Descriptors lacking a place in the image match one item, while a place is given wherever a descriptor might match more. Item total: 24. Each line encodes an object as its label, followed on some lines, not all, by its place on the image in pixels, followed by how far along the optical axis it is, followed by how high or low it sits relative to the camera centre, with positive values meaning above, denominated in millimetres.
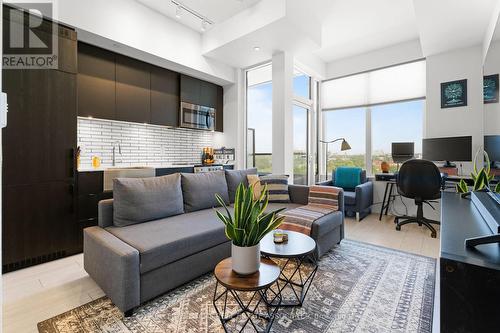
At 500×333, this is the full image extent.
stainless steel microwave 4414 +925
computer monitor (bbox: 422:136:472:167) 3561 +245
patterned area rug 1607 -1043
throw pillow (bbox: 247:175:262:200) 3301 -234
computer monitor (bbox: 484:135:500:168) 1542 +112
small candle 1900 -557
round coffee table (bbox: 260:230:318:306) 1706 -604
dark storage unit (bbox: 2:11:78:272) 2443 +31
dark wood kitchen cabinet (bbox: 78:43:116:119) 3254 +1148
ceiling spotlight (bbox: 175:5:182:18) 3505 +2252
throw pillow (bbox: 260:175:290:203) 3461 -320
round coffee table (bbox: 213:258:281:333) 1337 -881
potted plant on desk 1780 -133
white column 4176 +925
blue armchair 4036 -450
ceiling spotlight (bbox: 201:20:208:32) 3851 +2262
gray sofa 1740 -594
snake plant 1445 -343
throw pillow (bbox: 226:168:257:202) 3410 -190
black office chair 3385 -256
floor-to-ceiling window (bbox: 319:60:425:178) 4414 +1034
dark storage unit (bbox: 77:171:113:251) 2902 -380
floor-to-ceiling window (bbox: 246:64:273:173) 4879 +990
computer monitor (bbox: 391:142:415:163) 4230 +249
